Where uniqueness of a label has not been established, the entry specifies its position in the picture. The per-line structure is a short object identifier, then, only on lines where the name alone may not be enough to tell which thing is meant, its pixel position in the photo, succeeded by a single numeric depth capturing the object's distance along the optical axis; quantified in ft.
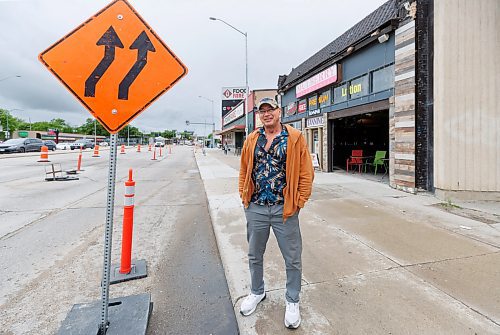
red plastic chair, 43.97
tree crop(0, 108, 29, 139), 240.73
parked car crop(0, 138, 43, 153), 91.28
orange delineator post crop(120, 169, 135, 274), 10.83
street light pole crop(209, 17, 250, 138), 54.11
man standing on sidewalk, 7.89
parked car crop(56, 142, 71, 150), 148.03
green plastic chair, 39.38
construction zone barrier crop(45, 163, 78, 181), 35.68
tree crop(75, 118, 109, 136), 366.84
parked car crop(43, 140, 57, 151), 118.09
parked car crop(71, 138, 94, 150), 154.40
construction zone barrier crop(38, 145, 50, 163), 58.69
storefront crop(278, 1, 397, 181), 30.55
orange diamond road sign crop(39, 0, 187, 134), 6.82
